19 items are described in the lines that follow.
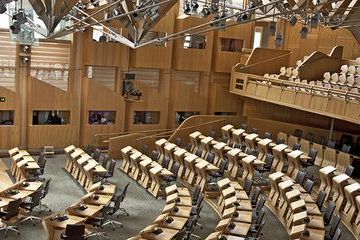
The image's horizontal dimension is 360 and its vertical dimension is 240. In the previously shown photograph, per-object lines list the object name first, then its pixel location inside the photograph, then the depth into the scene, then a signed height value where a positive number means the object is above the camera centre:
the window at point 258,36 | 23.33 +0.86
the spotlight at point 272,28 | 13.44 +0.74
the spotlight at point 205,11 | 14.33 +1.11
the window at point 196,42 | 21.27 +0.34
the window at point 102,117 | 19.72 -2.83
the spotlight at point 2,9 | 10.72 +0.55
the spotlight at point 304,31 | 14.23 +0.75
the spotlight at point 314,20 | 12.27 +0.94
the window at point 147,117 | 20.72 -2.83
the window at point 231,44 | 21.94 +0.38
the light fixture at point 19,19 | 11.02 +0.38
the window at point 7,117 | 18.23 -2.87
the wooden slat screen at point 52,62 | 18.55 -0.82
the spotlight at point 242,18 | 12.13 +0.88
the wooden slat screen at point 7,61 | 17.81 -0.87
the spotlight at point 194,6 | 14.57 +1.27
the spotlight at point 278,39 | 14.26 +0.48
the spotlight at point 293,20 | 13.98 +1.03
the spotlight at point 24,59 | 17.88 -0.78
